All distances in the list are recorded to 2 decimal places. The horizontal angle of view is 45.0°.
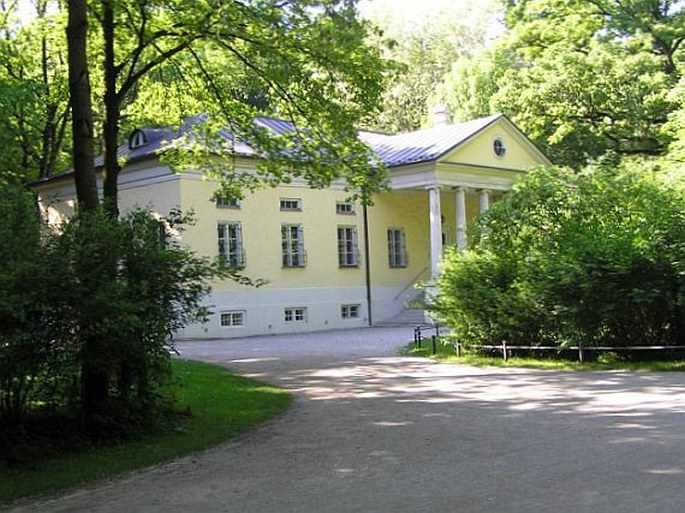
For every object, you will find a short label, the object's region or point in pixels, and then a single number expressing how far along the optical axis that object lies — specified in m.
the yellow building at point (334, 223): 29.47
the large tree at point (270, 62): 13.27
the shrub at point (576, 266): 15.70
